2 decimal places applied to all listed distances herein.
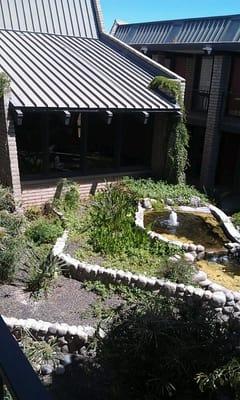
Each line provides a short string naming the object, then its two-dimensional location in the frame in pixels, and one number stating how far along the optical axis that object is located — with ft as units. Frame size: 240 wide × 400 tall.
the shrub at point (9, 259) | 24.12
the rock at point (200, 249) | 30.96
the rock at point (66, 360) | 18.68
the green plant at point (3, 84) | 32.88
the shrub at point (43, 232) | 30.42
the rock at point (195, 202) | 42.24
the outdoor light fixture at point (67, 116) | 35.94
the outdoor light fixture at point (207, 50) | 48.14
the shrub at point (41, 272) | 24.18
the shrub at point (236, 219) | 38.15
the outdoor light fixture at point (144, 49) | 61.35
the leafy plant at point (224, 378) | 12.88
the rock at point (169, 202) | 41.32
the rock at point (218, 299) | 24.04
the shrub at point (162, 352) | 13.94
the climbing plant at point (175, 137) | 43.37
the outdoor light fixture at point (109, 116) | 38.40
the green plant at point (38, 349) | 18.31
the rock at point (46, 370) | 17.79
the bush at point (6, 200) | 33.40
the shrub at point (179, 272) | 25.85
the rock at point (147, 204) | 39.29
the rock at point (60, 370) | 17.97
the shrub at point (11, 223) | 29.12
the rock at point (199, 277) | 26.30
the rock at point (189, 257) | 28.75
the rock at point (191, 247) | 30.53
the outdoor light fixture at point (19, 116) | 33.06
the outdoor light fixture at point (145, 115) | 40.65
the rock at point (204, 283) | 25.79
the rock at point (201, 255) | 31.05
